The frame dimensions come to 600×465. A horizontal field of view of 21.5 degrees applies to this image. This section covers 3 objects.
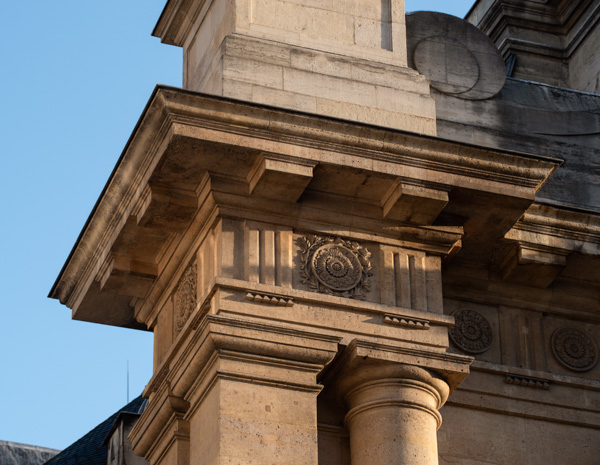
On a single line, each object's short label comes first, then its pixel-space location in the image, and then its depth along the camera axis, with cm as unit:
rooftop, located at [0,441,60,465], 4756
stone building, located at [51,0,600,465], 1906
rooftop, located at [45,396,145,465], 4119
